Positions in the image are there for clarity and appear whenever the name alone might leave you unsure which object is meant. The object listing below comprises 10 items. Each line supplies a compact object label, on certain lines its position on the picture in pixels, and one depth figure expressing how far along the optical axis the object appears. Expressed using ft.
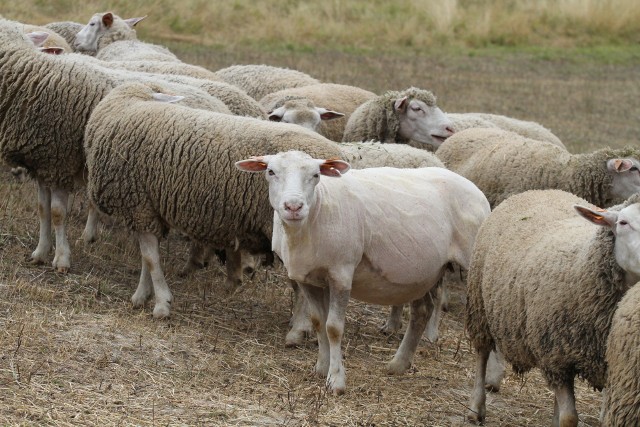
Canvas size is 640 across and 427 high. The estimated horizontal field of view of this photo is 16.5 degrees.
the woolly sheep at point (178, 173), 47.45
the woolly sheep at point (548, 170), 56.64
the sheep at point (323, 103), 62.32
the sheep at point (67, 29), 83.37
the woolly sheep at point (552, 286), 33.96
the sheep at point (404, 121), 66.97
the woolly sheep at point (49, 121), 54.56
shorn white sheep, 40.39
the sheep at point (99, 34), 78.96
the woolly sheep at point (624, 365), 29.76
